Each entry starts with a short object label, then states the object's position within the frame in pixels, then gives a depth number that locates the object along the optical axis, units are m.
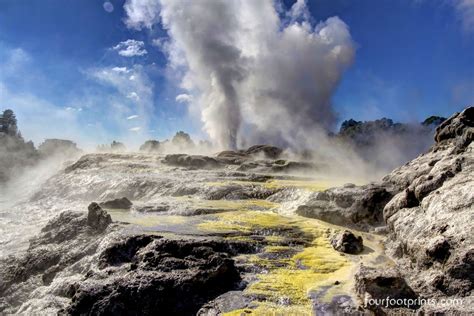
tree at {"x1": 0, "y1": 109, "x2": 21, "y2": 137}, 100.47
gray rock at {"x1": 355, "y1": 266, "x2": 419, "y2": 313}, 12.97
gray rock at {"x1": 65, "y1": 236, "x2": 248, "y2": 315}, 14.30
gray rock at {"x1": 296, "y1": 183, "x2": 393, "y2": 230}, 24.75
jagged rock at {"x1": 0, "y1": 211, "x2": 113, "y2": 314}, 20.36
